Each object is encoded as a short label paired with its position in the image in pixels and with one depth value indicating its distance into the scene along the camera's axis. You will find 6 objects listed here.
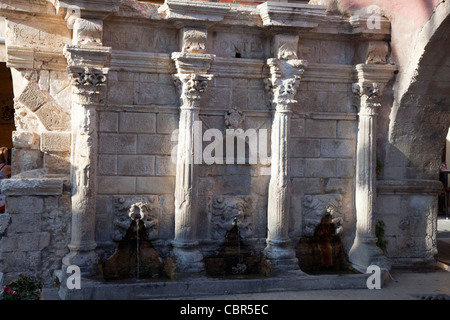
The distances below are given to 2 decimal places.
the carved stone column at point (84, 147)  6.96
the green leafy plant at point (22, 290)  5.50
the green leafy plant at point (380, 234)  8.36
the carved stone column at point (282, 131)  7.72
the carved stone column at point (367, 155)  8.03
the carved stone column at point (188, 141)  7.38
